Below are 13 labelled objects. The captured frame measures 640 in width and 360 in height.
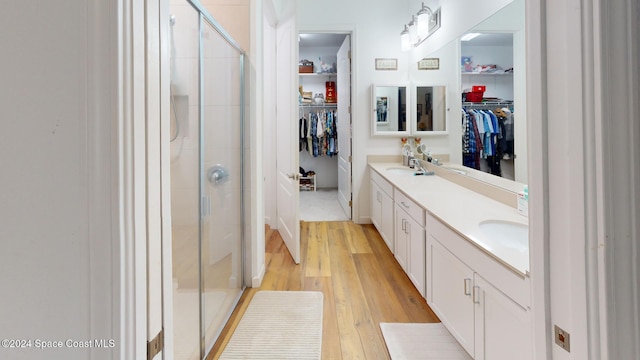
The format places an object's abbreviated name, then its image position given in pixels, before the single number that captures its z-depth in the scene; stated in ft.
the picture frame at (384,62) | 14.98
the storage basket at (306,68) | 21.57
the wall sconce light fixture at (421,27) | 12.33
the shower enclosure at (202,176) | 5.53
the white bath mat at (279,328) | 6.17
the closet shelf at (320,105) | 21.79
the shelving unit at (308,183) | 23.27
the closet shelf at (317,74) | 21.46
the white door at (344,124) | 15.62
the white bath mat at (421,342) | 6.07
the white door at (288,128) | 10.37
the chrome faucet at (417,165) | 13.25
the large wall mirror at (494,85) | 7.13
